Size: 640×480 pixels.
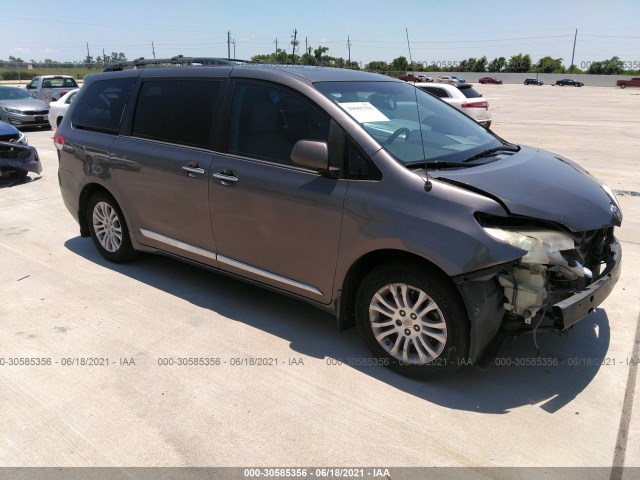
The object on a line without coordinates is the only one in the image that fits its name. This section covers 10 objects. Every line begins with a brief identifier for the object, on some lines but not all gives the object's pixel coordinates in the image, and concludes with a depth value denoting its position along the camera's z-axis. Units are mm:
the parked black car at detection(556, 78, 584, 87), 74038
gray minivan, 2869
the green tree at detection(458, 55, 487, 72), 100500
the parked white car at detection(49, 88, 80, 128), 14531
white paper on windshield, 3365
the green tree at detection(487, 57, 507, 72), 99438
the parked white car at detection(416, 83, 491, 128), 14719
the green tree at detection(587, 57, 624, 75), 88000
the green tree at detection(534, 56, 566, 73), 98062
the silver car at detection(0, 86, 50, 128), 16297
